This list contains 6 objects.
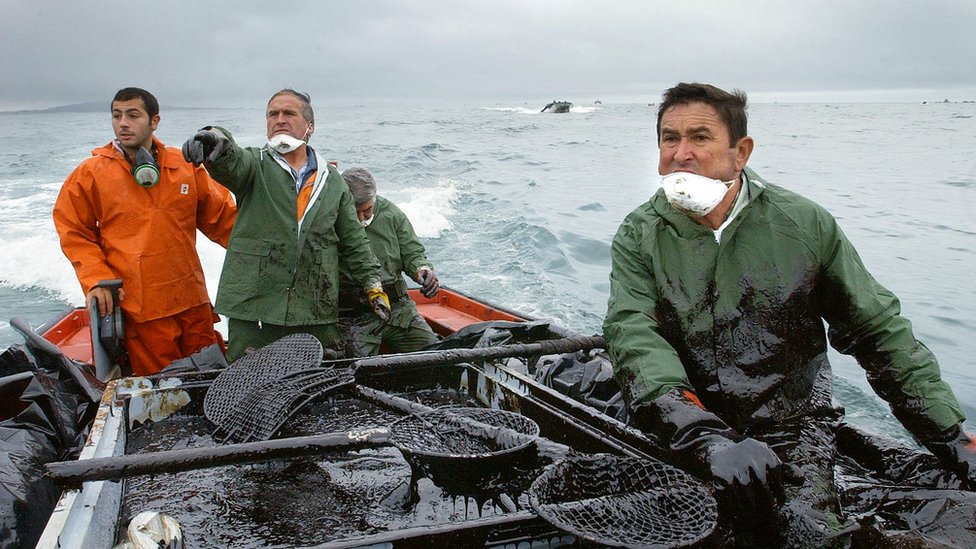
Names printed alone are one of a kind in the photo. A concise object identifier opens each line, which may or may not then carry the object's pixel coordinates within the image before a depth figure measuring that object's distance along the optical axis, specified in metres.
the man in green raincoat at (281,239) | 4.03
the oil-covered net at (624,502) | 1.96
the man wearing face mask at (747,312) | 2.52
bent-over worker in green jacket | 4.87
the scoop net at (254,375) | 3.20
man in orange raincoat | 4.35
